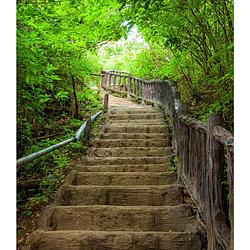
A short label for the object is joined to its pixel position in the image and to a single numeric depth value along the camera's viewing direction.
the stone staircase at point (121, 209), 2.98
